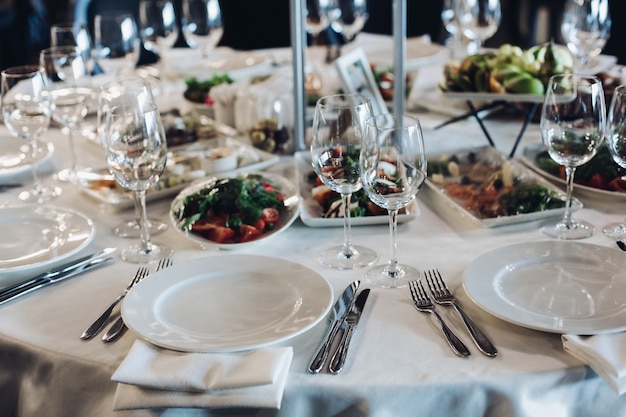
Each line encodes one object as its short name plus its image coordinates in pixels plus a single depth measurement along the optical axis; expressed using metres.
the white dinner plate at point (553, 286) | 1.12
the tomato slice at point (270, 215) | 1.52
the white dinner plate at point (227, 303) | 1.11
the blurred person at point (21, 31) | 5.56
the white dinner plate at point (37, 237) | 1.38
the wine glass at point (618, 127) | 1.37
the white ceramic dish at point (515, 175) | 1.50
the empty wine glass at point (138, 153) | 1.38
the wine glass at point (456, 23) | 2.74
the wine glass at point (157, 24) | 2.64
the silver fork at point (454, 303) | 1.08
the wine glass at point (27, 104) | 1.64
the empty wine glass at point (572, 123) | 1.42
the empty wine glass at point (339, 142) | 1.30
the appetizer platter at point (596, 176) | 1.61
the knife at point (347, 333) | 1.05
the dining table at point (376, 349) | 1.02
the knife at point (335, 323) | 1.06
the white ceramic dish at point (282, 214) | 1.46
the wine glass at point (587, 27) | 2.35
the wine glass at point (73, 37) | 2.20
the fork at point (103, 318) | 1.17
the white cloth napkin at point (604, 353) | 1.00
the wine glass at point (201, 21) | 2.70
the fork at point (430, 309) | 1.08
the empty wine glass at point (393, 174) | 1.20
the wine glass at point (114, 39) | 2.37
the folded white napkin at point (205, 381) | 0.99
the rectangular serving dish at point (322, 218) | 1.52
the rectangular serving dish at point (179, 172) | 1.71
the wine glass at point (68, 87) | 1.80
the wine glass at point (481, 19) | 2.71
